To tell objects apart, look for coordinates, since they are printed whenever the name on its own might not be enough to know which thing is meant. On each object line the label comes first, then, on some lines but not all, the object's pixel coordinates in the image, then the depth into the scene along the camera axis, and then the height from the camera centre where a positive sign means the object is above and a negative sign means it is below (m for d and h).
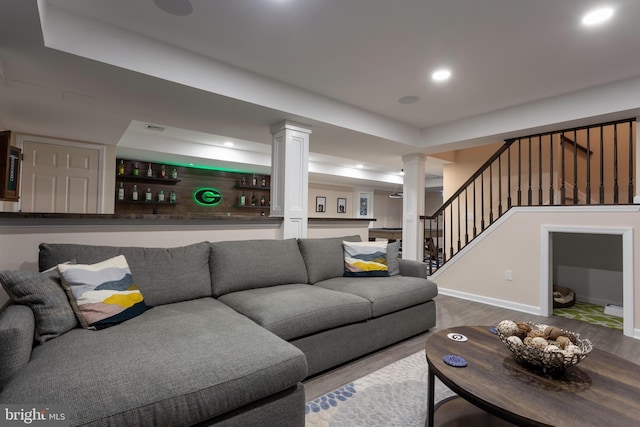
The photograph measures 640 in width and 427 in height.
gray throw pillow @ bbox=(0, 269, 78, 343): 1.48 -0.43
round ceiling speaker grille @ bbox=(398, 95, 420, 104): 3.56 +1.40
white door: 4.42 +0.53
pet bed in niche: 4.08 -1.02
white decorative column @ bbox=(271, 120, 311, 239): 3.54 +0.46
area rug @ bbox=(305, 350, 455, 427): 1.69 -1.09
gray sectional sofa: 1.12 -0.60
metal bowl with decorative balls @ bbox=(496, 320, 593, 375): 1.30 -0.55
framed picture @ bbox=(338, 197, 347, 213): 10.01 +0.43
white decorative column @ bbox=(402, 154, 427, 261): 5.06 +0.18
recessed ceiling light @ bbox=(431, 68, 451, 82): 2.95 +1.41
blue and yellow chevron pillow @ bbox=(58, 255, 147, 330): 1.64 -0.45
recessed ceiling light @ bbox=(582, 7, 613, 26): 2.08 +1.42
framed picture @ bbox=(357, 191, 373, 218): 10.38 +0.48
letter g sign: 6.56 +0.41
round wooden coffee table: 1.11 -0.68
